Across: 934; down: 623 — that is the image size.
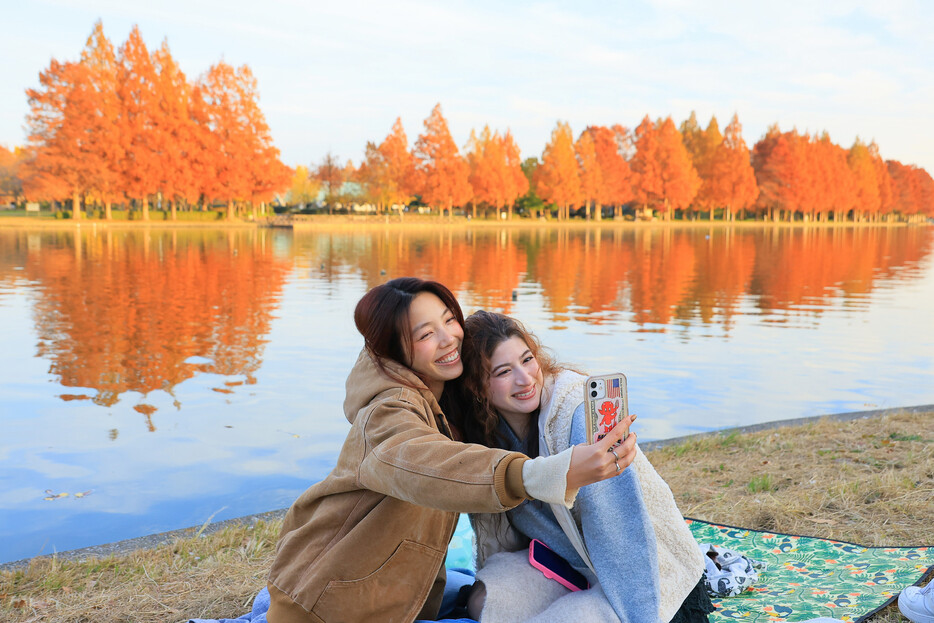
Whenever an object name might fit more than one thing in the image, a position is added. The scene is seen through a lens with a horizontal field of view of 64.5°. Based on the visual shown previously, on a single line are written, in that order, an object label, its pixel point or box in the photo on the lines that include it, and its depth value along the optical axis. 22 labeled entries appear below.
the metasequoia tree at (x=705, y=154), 73.56
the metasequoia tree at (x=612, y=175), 70.44
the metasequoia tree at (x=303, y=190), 87.25
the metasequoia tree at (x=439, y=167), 61.19
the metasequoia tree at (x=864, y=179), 90.12
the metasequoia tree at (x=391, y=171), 62.38
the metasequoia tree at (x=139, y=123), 46.97
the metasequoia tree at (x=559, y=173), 66.19
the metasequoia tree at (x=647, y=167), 69.62
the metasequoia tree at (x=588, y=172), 68.81
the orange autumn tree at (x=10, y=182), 70.69
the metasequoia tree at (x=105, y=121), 45.94
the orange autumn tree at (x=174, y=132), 48.22
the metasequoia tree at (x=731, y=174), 72.12
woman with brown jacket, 1.93
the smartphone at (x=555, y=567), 2.61
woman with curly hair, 2.42
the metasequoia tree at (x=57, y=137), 44.91
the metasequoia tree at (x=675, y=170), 69.06
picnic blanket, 3.26
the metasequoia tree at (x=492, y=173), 65.44
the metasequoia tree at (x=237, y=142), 52.06
